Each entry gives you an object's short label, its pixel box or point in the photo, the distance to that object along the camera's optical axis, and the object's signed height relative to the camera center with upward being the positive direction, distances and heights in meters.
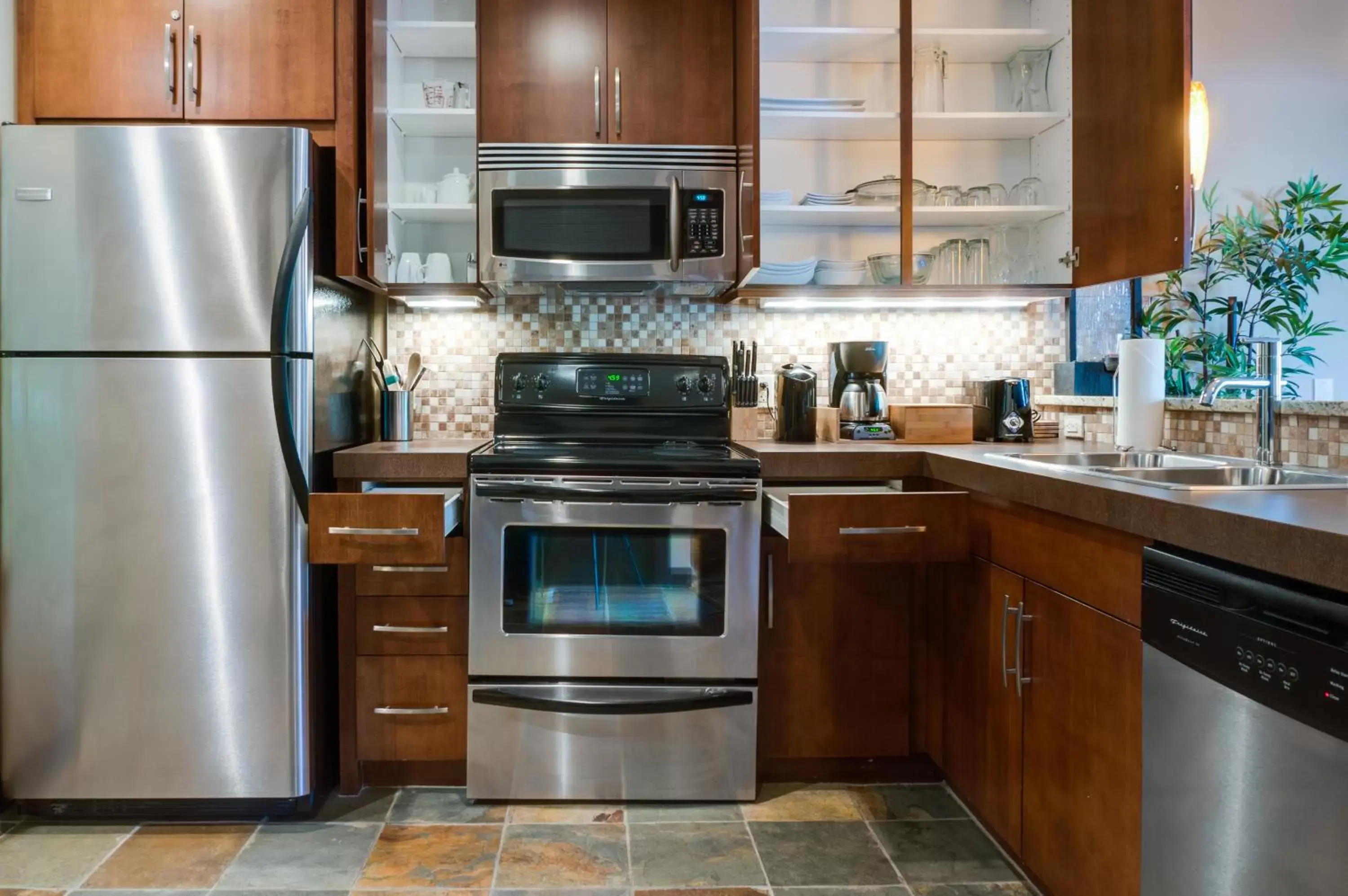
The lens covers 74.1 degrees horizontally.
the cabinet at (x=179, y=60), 2.23 +0.89
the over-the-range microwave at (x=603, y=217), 2.48 +0.56
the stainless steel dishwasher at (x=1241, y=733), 0.93 -0.37
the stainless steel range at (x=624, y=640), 2.13 -0.54
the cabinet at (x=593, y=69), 2.50 +0.98
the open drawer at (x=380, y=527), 1.93 -0.24
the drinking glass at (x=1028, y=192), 2.58 +0.65
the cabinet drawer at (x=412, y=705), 2.23 -0.72
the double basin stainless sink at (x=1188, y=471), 1.54 -0.10
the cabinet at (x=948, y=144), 2.32 +0.81
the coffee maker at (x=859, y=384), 2.64 +0.10
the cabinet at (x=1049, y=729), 1.38 -0.57
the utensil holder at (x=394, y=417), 2.59 +0.00
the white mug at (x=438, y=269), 2.54 +0.42
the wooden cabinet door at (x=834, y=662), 2.24 -0.62
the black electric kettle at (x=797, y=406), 2.49 +0.03
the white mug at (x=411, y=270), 2.52 +0.42
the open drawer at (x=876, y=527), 1.86 -0.23
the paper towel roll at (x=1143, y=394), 1.97 +0.06
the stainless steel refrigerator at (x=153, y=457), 2.03 -0.09
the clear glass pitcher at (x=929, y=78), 2.56 +0.98
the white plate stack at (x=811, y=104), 2.53 +0.89
